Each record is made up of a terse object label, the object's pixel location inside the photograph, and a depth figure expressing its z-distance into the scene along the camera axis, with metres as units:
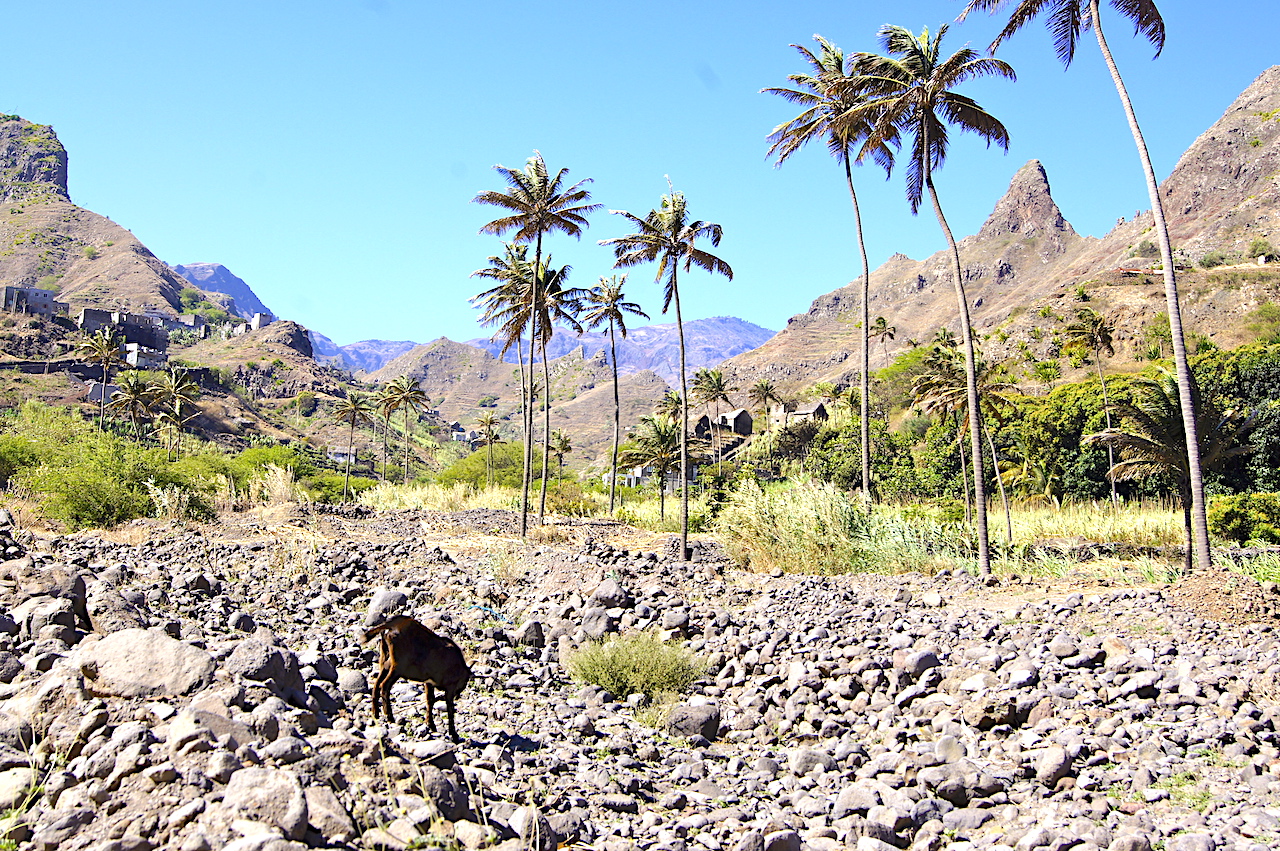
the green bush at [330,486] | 36.56
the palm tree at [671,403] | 50.55
